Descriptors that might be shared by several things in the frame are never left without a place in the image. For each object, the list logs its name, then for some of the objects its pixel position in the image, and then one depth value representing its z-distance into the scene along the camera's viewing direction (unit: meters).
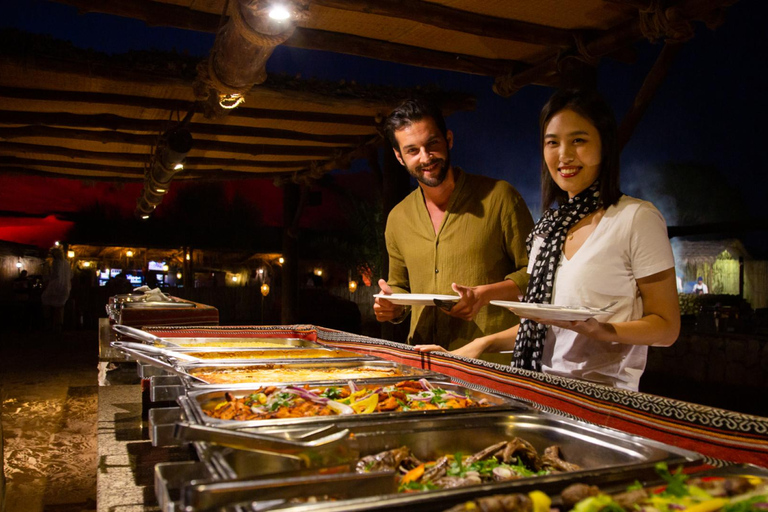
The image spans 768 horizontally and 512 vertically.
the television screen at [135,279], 20.77
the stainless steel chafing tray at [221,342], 2.69
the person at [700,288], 20.59
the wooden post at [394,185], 6.38
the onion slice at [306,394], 1.57
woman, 1.71
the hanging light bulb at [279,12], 2.99
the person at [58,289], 12.79
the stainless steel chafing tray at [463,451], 0.77
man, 2.59
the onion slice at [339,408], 1.47
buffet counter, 1.08
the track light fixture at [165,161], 6.21
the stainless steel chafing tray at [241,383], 1.60
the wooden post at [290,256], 10.59
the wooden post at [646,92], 4.21
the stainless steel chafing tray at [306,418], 1.26
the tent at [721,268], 18.17
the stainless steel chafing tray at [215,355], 2.02
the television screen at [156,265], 22.61
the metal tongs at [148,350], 2.18
